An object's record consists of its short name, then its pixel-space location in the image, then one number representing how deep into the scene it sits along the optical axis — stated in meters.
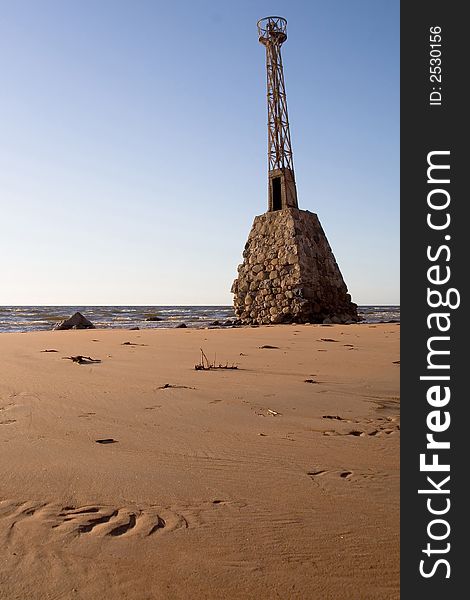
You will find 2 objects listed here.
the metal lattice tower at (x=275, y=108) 17.84
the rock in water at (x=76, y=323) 14.12
